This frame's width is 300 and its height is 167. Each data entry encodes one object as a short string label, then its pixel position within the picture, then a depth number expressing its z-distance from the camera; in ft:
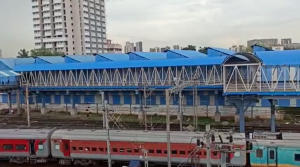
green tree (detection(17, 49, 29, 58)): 492.45
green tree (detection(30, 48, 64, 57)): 441.85
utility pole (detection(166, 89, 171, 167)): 84.13
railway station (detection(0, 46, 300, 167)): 102.78
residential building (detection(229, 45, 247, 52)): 552.82
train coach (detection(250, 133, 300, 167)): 95.14
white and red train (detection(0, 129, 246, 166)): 103.81
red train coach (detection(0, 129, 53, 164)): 122.01
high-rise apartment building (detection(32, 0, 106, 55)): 525.75
